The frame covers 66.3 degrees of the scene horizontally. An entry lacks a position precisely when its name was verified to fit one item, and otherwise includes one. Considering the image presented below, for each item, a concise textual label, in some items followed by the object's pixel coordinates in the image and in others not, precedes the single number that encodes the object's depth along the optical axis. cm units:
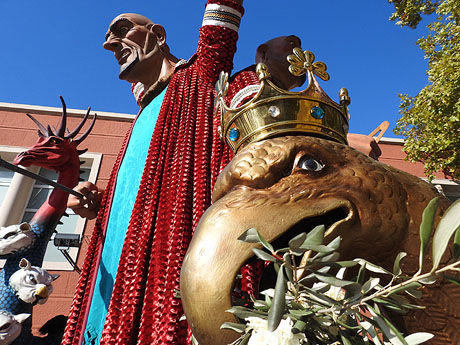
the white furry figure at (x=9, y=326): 151
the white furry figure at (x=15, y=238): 174
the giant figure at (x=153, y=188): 77
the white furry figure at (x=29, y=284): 164
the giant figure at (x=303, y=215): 40
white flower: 35
